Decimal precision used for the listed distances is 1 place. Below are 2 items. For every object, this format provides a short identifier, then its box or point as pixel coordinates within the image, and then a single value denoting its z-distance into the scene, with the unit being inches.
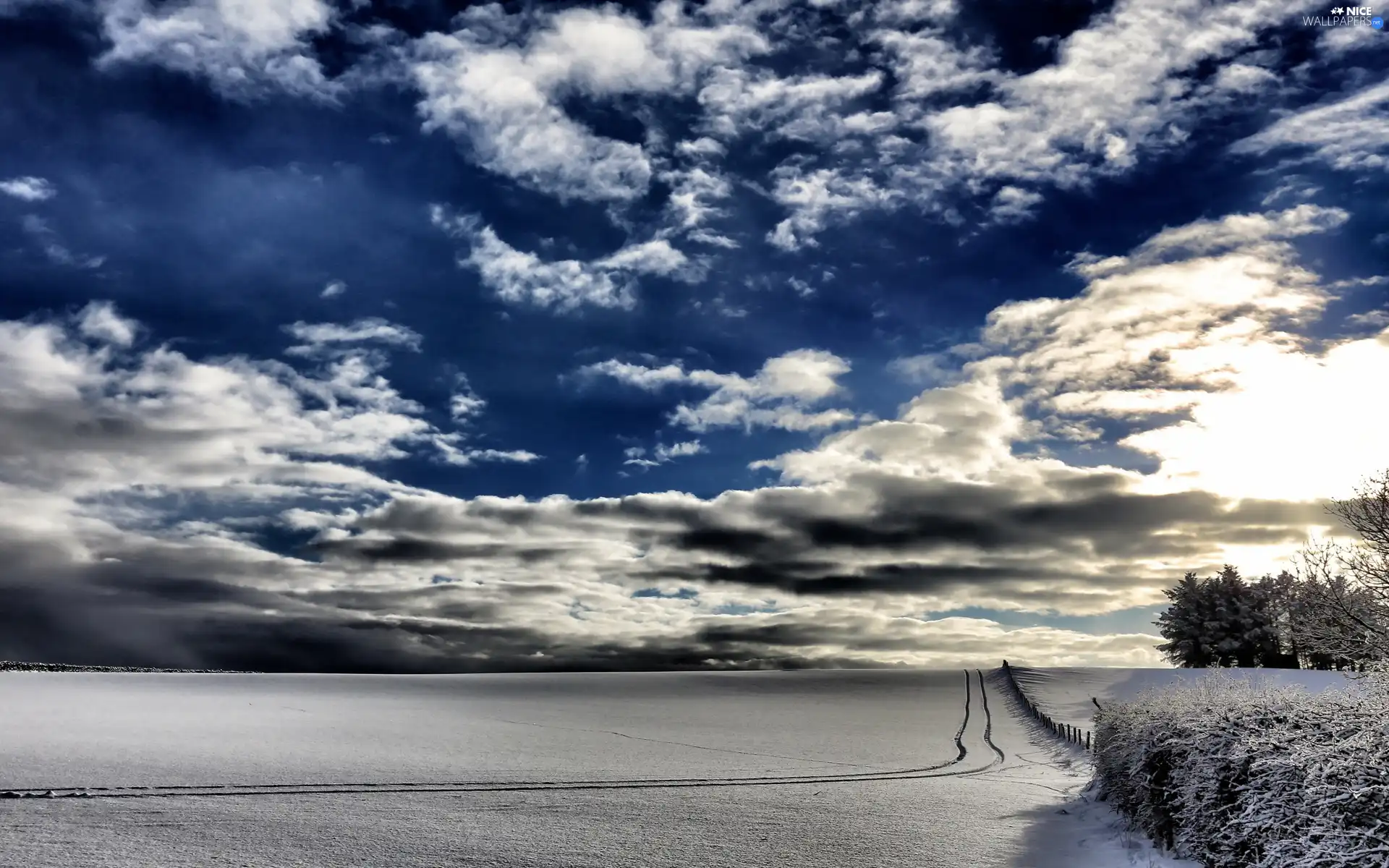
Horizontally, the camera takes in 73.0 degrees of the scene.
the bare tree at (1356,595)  787.4
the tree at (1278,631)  2716.5
